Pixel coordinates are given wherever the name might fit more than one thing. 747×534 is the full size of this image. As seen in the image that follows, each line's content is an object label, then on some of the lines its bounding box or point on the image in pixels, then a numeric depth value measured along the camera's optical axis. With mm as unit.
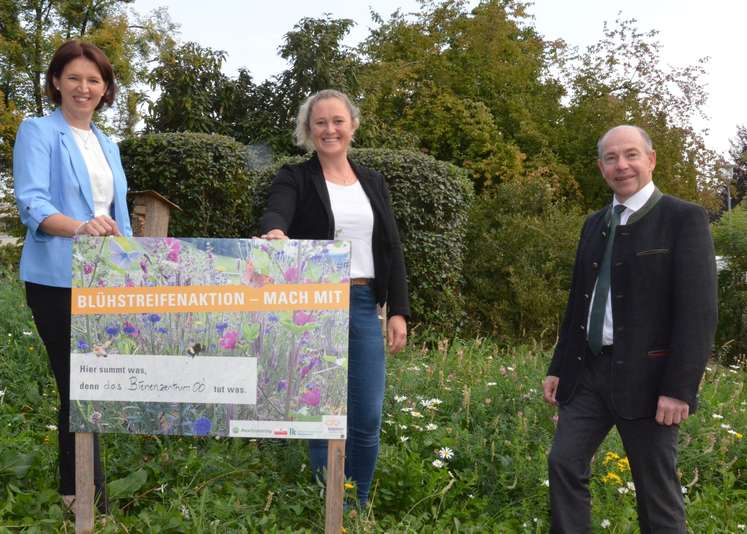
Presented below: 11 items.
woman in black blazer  3443
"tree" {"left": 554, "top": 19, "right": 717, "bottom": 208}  19047
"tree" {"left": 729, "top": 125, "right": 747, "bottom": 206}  46062
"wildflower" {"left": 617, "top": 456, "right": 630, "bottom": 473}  4148
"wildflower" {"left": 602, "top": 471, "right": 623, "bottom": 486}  3973
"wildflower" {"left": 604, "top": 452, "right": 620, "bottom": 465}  4176
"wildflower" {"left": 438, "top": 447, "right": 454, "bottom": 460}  4094
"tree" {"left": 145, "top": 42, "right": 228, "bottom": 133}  14578
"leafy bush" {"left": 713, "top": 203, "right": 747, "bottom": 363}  10438
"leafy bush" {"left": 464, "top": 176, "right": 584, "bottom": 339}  9695
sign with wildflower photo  3047
